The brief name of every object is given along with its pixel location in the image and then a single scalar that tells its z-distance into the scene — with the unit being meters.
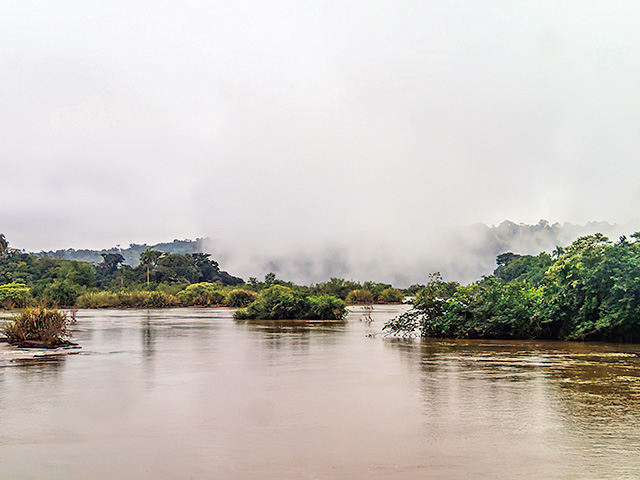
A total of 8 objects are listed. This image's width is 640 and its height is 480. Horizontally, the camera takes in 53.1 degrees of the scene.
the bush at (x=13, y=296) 60.55
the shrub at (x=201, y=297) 74.62
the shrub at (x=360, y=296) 75.81
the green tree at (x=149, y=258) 101.06
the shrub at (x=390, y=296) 79.57
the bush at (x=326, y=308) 39.53
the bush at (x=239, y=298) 68.81
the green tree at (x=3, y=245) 93.83
